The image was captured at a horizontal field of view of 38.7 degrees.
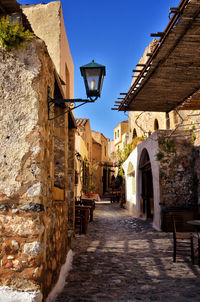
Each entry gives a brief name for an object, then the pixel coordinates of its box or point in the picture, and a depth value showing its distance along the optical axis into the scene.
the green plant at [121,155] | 17.17
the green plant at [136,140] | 13.20
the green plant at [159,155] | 8.78
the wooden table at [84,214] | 8.05
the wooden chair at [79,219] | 8.05
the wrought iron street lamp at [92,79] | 3.75
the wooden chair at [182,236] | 5.08
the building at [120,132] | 35.81
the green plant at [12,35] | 3.13
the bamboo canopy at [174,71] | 3.81
